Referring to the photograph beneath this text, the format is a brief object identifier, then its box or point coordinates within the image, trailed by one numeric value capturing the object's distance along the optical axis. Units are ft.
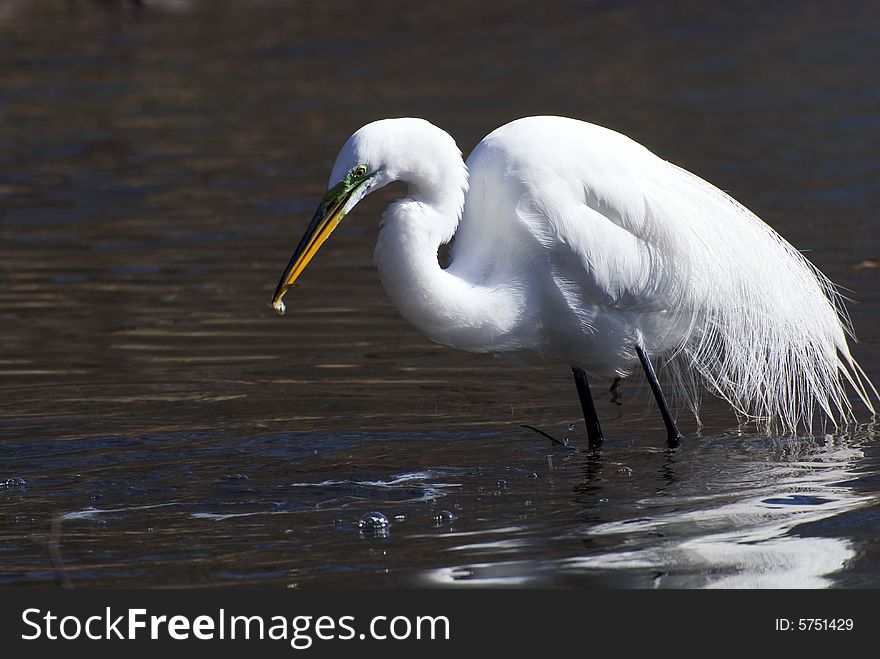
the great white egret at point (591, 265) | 34.35
